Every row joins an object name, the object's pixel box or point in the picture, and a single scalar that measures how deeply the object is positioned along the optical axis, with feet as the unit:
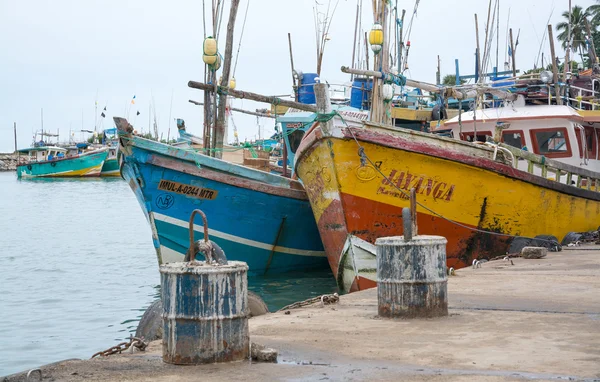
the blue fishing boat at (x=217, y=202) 39.70
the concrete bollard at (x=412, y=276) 19.61
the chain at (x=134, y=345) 16.65
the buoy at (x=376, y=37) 43.01
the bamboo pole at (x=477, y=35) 89.67
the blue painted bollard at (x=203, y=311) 14.87
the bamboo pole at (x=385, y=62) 45.01
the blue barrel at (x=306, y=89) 58.03
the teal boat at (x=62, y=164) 226.38
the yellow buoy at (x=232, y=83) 57.98
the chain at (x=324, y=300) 23.38
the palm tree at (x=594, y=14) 184.65
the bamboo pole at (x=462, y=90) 44.19
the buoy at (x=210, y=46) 41.60
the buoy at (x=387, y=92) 44.19
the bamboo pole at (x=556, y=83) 46.52
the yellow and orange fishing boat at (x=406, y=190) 34.83
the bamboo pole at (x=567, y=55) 60.54
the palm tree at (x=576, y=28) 173.68
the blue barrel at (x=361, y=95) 61.41
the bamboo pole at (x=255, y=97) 42.14
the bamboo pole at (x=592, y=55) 70.87
